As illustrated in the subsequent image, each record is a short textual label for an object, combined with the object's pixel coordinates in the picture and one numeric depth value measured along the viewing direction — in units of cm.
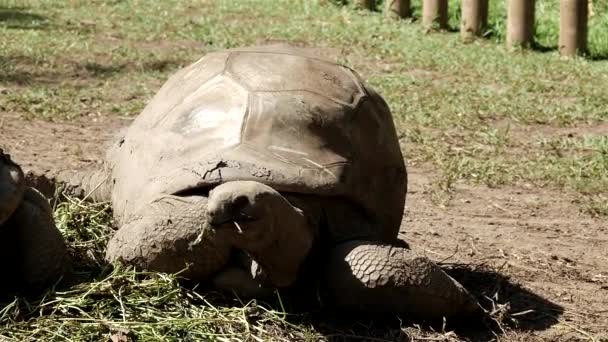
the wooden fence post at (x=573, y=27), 1728
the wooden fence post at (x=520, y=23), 1803
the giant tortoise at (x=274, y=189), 635
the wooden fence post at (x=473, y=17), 1919
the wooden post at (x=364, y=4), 2250
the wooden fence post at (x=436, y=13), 2020
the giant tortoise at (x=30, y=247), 650
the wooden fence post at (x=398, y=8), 2142
